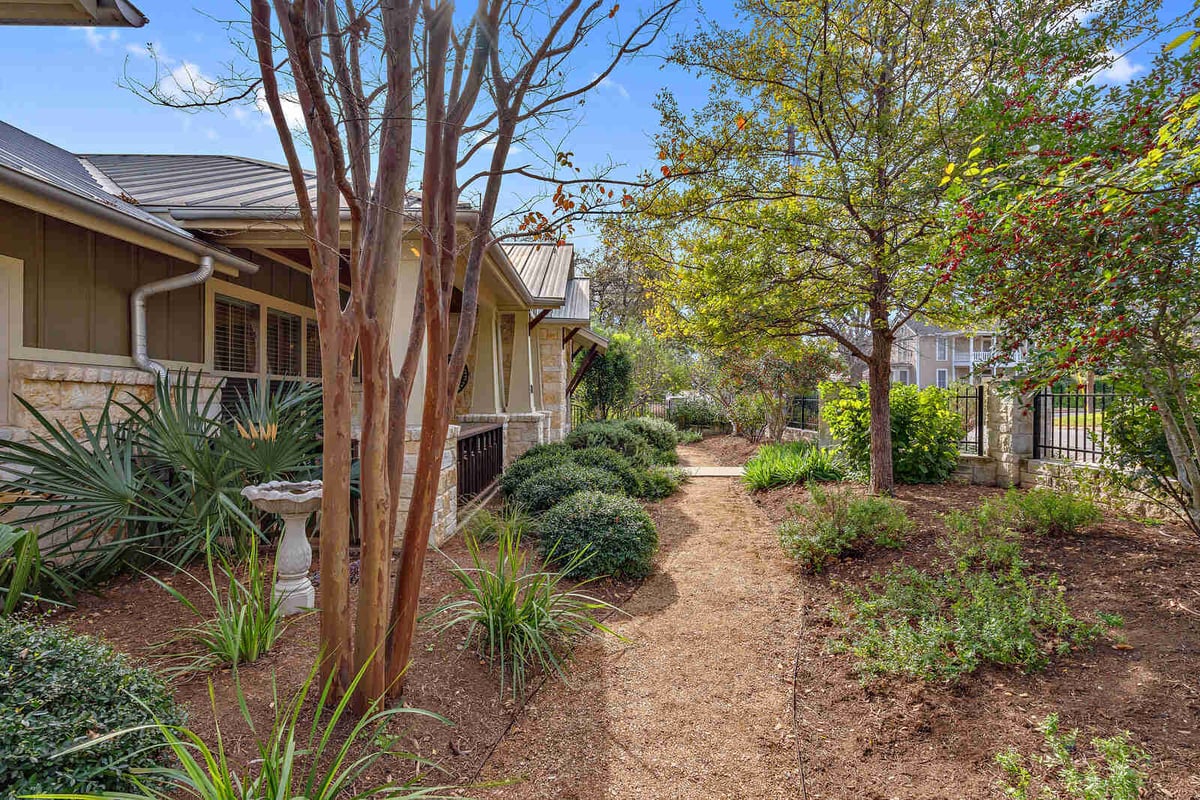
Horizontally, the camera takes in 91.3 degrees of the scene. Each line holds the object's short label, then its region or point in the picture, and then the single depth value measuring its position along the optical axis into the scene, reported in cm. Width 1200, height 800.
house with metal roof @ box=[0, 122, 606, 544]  423
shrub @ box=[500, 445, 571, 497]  768
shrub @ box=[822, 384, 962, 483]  828
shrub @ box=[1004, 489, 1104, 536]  521
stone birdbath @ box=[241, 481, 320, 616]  341
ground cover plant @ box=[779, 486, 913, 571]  542
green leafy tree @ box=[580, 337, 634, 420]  1734
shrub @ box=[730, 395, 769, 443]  1491
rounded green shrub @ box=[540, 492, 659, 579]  521
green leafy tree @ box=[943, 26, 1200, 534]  301
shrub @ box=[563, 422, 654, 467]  1048
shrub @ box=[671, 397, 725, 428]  2011
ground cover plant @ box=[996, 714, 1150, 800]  223
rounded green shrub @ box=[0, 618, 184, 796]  165
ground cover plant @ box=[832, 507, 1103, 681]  335
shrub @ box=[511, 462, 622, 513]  665
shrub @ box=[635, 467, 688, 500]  902
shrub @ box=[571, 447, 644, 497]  839
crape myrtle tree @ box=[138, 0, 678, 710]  234
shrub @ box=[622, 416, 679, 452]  1330
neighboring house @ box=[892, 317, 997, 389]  3644
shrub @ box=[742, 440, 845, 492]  916
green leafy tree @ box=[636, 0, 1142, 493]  613
